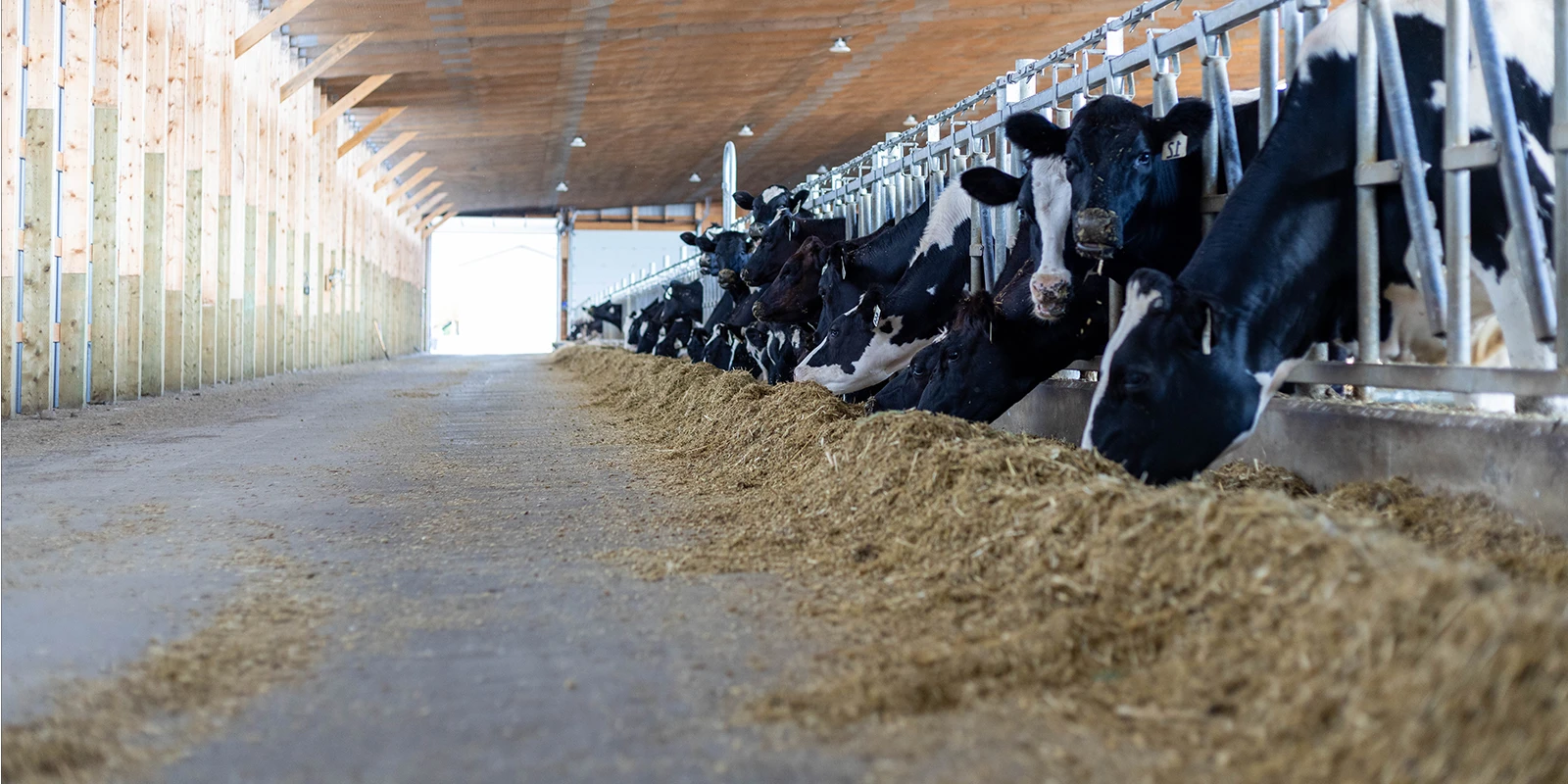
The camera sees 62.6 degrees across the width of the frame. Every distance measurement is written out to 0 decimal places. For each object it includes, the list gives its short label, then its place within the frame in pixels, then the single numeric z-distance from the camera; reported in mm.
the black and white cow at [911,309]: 7777
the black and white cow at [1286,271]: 3871
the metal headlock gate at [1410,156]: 3701
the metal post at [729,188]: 17375
